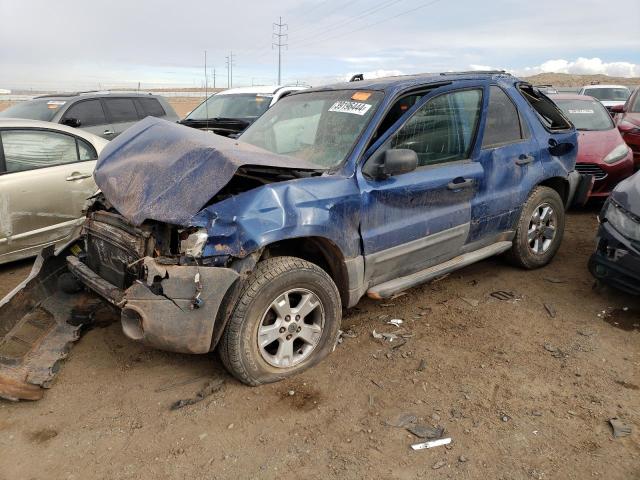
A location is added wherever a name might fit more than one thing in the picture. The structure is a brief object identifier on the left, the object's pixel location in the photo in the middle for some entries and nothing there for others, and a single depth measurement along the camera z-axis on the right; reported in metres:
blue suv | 2.87
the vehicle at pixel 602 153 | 6.80
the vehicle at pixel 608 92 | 17.17
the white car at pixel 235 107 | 8.98
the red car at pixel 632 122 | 8.20
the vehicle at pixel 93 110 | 8.24
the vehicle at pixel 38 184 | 4.78
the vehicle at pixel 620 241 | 3.87
